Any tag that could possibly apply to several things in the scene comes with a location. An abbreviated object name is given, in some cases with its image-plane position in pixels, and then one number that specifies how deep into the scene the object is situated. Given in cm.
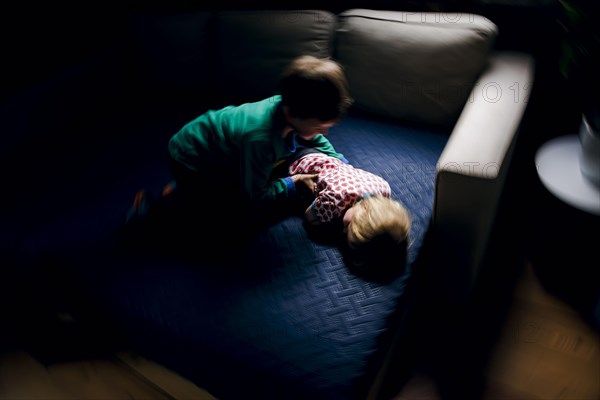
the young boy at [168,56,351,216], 117
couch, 116
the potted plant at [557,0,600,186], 123
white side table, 132
